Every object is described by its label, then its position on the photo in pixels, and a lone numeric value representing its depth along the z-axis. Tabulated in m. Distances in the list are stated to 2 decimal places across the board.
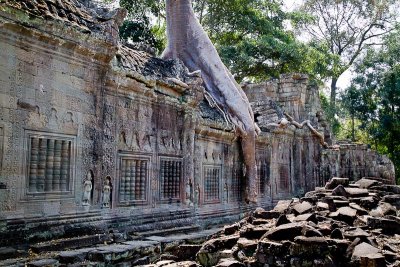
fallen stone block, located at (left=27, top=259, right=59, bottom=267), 5.09
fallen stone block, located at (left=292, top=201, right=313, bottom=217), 6.46
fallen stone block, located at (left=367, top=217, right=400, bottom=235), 5.86
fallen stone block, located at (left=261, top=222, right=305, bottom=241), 5.34
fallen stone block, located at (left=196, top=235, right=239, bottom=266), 6.02
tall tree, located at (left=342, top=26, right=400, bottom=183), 24.72
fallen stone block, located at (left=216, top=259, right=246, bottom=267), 5.18
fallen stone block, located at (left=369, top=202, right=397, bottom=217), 6.60
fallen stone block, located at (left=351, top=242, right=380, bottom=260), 4.71
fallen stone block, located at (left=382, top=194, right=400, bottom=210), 8.00
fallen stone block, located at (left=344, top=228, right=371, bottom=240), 5.22
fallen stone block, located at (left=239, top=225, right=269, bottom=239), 6.08
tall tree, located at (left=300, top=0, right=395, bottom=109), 28.92
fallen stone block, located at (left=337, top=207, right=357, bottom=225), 6.25
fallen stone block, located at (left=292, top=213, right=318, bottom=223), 5.99
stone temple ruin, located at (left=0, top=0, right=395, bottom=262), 5.79
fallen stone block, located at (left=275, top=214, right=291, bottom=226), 6.01
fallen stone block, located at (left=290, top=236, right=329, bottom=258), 4.91
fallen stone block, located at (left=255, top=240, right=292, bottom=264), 5.11
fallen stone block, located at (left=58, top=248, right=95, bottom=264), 5.51
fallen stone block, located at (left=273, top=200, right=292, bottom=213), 7.31
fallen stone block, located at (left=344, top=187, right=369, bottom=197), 7.75
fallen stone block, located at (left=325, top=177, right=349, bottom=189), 9.04
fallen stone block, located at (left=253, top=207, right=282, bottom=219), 7.19
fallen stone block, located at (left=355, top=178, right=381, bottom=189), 9.02
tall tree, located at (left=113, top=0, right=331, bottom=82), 21.09
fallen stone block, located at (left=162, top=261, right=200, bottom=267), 5.82
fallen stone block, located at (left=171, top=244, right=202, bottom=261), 6.42
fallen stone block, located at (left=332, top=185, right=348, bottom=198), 7.84
